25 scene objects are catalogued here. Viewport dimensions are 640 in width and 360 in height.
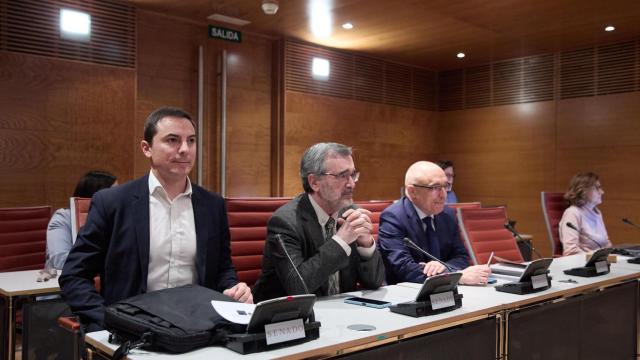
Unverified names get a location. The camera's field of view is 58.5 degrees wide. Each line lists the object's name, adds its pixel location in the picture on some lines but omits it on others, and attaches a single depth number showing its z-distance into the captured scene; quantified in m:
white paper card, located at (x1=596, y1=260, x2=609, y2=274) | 2.97
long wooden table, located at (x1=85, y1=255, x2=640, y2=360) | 1.54
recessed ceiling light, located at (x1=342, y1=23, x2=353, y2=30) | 6.52
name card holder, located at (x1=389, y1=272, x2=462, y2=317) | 1.93
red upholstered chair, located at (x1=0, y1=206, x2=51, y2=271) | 3.50
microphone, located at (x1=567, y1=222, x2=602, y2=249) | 4.54
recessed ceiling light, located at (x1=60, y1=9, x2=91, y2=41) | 5.50
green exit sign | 6.53
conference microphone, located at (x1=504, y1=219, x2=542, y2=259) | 3.33
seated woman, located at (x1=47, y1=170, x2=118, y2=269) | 3.24
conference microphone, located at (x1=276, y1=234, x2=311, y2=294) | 2.06
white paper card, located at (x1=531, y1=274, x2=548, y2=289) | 2.41
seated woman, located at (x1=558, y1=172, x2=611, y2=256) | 4.60
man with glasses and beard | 2.25
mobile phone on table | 2.05
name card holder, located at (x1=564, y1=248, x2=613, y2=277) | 2.90
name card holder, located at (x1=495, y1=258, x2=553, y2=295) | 2.36
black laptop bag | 1.42
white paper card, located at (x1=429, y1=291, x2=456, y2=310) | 1.97
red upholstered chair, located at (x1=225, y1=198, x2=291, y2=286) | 2.84
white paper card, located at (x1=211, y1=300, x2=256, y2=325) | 1.53
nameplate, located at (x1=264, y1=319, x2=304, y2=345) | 1.50
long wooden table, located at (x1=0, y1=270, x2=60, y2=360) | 2.65
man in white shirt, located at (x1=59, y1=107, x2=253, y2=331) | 2.02
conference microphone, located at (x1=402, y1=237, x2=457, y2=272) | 2.68
